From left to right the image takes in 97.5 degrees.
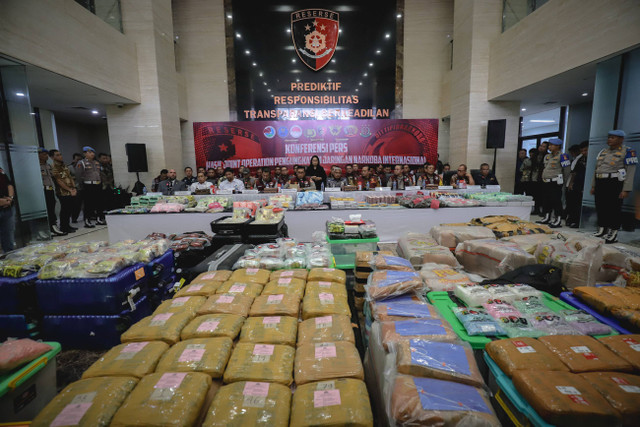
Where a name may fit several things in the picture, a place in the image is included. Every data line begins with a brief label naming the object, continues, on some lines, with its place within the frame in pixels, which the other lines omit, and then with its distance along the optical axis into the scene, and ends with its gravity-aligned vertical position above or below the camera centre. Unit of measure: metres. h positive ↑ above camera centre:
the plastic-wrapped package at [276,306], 1.50 -0.73
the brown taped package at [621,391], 0.91 -0.77
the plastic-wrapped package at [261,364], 1.06 -0.76
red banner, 8.34 +0.89
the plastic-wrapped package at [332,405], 0.87 -0.77
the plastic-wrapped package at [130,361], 1.10 -0.76
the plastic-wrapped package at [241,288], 1.73 -0.72
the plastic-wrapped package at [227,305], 1.53 -0.73
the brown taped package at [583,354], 1.13 -0.77
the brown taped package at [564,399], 0.90 -0.77
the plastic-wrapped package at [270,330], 1.29 -0.75
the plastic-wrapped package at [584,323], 1.44 -0.81
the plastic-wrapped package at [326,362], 1.08 -0.76
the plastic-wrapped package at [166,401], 0.87 -0.75
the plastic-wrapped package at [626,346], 1.16 -0.78
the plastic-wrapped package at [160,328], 1.32 -0.75
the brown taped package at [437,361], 1.06 -0.74
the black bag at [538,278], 2.01 -0.79
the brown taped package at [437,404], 0.88 -0.76
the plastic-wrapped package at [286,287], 1.70 -0.71
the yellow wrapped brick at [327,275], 1.89 -0.70
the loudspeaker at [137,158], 6.67 +0.39
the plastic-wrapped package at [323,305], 1.50 -0.73
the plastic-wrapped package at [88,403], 0.88 -0.76
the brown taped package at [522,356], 1.12 -0.77
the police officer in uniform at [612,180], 4.16 -0.19
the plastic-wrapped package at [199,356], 1.10 -0.75
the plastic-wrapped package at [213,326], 1.33 -0.74
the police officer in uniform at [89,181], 6.40 -0.15
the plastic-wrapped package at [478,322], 1.42 -0.79
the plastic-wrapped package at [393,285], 1.69 -0.69
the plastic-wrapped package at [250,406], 0.88 -0.76
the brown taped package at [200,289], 1.75 -0.73
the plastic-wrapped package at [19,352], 1.20 -0.80
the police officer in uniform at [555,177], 5.74 -0.17
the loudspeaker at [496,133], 6.80 +0.89
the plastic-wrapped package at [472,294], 1.70 -0.76
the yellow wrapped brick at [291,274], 1.93 -0.70
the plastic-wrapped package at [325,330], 1.29 -0.75
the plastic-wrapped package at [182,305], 1.54 -0.74
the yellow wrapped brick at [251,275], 1.90 -0.71
